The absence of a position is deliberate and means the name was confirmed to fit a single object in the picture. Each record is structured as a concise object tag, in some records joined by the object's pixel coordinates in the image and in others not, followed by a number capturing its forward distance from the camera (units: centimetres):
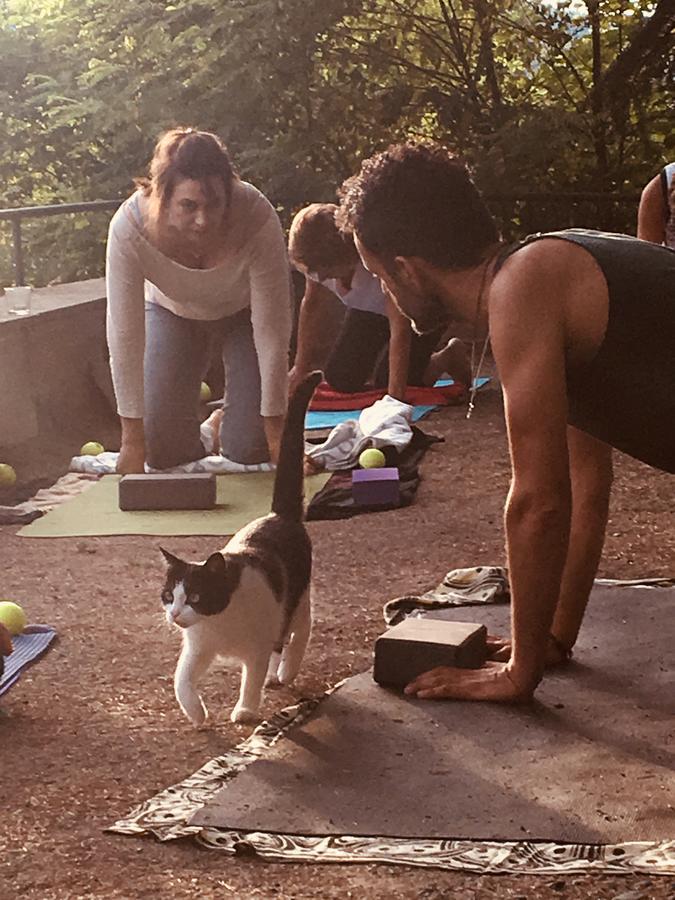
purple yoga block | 512
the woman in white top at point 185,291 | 493
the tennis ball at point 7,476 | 568
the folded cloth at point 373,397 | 711
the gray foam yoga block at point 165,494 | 519
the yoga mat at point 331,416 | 673
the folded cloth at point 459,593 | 371
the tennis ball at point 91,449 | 626
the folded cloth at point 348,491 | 505
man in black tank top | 262
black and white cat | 290
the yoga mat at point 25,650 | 321
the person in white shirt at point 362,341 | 664
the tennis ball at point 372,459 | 568
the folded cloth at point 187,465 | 580
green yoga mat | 488
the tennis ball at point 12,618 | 364
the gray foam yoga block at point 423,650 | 301
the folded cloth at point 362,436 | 578
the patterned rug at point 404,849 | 221
